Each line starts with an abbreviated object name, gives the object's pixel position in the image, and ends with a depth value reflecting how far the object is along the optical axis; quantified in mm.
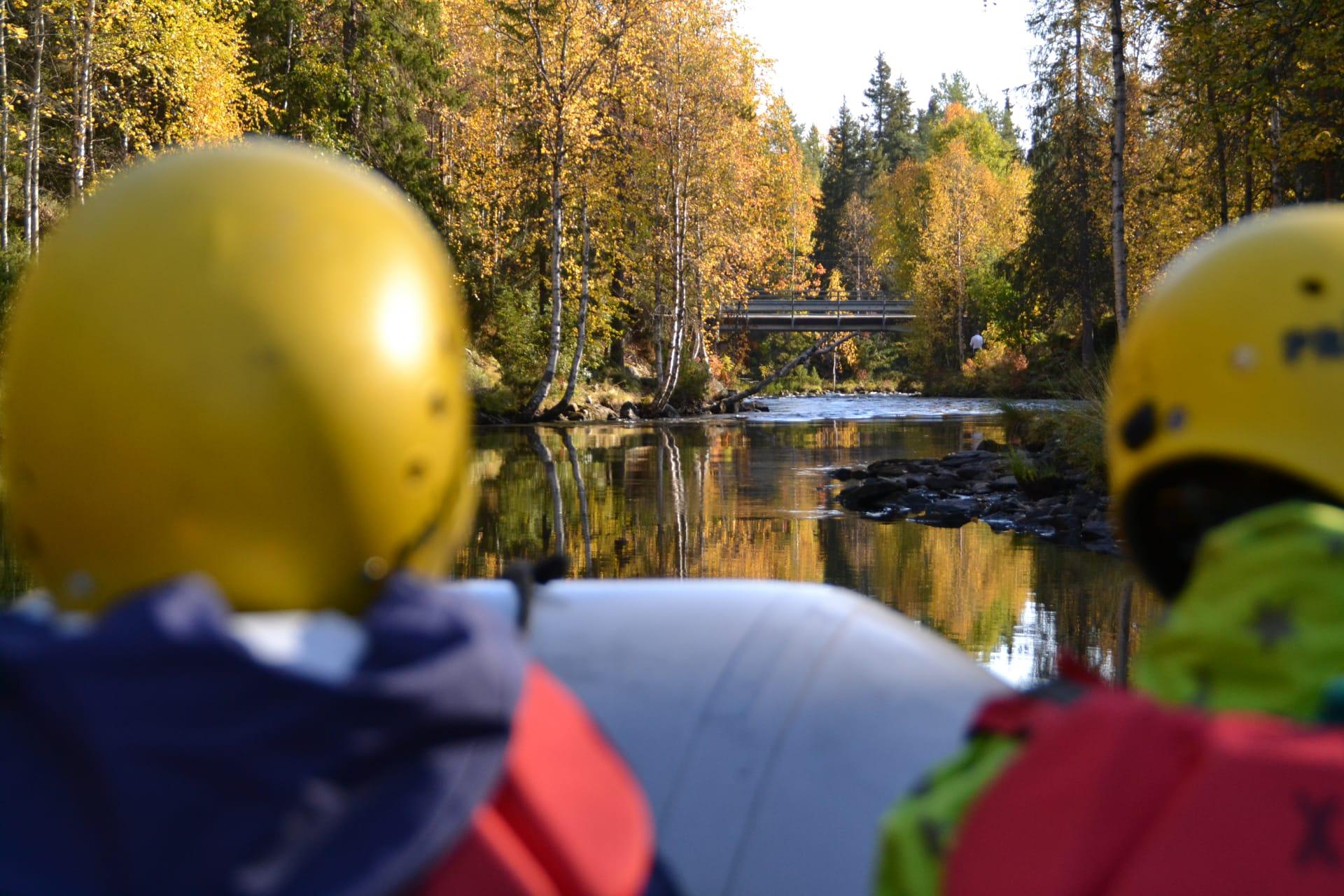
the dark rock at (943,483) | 14173
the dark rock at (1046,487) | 13023
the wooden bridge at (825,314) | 57062
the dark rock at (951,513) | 11803
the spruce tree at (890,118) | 90750
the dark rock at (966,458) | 16531
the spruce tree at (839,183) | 82938
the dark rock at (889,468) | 15727
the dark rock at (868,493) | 12969
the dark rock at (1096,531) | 10359
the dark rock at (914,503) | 12812
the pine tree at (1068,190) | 32000
